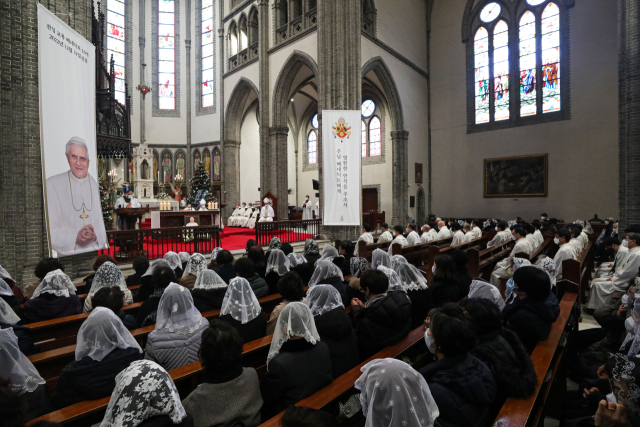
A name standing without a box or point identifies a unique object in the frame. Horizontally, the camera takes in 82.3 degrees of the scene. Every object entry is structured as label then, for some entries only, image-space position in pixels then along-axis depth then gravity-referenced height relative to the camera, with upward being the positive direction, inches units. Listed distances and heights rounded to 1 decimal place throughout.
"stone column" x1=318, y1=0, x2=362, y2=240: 513.7 +209.3
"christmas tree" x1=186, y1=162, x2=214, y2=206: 578.2 +30.6
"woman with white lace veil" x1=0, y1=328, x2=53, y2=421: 73.2 -34.5
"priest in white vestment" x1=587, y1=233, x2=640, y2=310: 190.4 -44.6
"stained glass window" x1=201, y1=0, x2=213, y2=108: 821.2 +344.6
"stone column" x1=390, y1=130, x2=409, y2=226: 683.4 +50.4
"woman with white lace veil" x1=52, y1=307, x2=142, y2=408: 77.6 -34.0
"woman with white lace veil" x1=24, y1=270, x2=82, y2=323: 131.8 -34.5
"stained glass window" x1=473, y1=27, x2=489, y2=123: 677.3 +239.3
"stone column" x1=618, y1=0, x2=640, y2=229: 385.1 +90.1
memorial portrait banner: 209.8 +42.1
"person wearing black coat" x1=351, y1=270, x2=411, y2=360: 103.5 -34.3
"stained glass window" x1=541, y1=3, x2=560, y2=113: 597.0 +235.3
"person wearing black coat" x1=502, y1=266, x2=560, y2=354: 103.8 -31.5
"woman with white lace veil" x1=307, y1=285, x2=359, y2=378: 94.7 -32.6
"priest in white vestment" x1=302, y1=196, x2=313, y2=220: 657.0 -11.2
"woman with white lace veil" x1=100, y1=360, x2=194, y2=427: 51.8 -28.2
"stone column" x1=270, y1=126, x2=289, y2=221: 632.4 +63.4
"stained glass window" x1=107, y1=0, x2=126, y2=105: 772.9 +358.7
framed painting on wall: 614.2 +43.7
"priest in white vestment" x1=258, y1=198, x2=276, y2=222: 567.8 -13.5
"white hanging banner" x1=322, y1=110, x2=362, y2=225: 412.8 +48.3
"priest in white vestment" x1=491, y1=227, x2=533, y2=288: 241.2 -43.6
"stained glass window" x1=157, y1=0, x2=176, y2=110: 833.5 +346.0
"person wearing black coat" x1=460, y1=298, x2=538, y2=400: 73.7 -32.3
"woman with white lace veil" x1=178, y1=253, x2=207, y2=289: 163.0 -27.9
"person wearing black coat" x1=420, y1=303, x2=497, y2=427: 64.5 -32.1
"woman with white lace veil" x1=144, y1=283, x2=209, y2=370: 96.9 -34.5
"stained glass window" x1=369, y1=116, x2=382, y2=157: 749.3 +136.6
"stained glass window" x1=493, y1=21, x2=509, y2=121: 652.7 +237.2
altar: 416.8 -14.8
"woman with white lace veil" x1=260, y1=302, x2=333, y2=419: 77.6 -34.6
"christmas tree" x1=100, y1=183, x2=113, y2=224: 416.4 -2.2
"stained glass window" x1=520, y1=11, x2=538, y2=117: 620.4 +233.9
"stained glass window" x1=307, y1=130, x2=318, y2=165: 869.8 +136.4
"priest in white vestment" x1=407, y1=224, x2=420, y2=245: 330.3 -32.9
